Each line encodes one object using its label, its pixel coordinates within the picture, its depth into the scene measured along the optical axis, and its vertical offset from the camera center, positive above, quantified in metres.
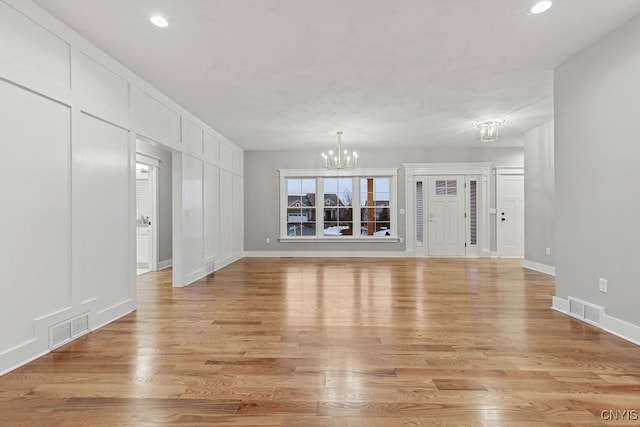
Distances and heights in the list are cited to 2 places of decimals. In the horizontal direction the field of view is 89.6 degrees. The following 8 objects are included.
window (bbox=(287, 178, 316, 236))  7.91 +0.18
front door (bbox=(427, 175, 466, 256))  7.65 -0.06
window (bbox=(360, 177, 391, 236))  7.79 +0.19
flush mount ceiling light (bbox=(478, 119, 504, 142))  5.37 +1.43
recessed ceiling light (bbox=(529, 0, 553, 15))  2.36 +1.54
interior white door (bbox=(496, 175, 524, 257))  7.43 -0.11
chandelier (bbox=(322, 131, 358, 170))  6.59 +1.30
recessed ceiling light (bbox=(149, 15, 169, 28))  2.52 +1.55
